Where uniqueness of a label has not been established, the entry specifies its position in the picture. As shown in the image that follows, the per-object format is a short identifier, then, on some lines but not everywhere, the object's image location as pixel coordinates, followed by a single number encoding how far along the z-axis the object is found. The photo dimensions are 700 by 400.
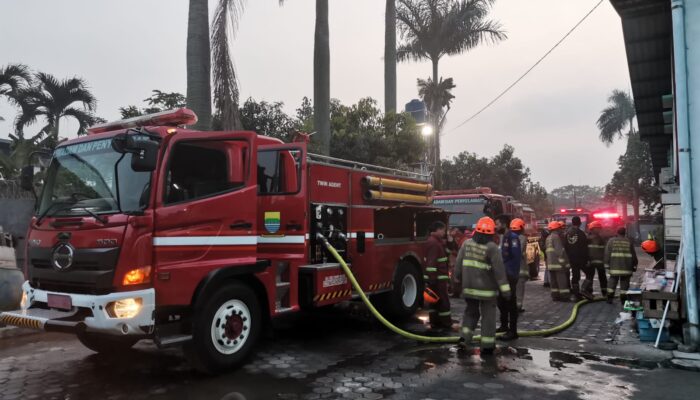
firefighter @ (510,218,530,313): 8.37
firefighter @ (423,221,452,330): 7.36
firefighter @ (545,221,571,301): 9.93
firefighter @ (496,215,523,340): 6.77
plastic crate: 6.49
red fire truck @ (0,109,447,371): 4.61
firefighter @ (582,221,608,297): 10.40
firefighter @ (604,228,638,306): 9.49
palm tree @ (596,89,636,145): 43.50
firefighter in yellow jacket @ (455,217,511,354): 6.05
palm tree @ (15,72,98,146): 20.34
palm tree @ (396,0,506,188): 24.31
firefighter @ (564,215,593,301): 10.40
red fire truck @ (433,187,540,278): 13.08
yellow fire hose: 6.53
